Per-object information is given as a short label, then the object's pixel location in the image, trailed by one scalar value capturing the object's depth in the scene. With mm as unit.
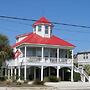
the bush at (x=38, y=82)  40812
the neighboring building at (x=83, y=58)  86281
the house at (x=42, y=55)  53625
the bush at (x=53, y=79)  51531
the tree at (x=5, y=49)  48891
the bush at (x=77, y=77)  56656
